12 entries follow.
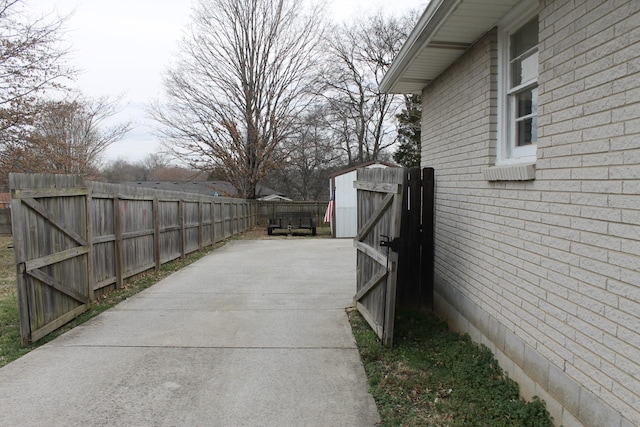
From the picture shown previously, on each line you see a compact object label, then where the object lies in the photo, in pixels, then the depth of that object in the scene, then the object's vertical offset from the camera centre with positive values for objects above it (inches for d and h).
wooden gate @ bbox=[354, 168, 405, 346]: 177.8 -22.7
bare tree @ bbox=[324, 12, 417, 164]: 1219.9 +307.2
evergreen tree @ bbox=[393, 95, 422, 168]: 1071.7 +163.4
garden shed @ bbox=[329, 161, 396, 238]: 738.2 -18.2
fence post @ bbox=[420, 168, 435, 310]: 231.1 -25.3
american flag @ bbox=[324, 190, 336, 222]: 748.5 -16.6
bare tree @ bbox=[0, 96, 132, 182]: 518.3 +86.7
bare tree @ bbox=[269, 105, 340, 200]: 1170.0 +118.5
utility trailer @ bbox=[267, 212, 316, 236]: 798.5 -49.4
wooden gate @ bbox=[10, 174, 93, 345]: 184.2 -23.5
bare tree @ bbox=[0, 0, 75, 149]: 485.7 +138.9
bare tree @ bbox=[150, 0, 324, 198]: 1051.3 +222.2
